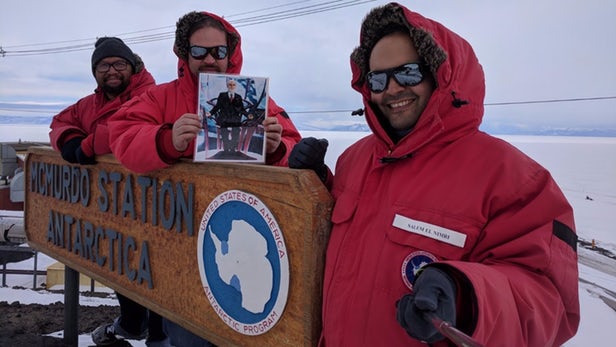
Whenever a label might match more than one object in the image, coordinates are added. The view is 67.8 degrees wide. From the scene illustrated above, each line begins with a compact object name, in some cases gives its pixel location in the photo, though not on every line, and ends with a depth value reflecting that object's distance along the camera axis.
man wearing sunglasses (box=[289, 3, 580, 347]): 1.15
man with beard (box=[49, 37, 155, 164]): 2.96
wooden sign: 1.70
